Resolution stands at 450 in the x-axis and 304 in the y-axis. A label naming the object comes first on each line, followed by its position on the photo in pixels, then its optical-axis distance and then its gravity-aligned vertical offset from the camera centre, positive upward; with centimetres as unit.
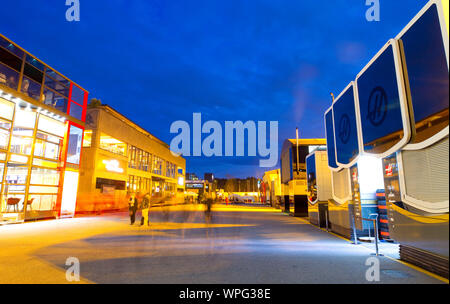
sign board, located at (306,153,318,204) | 1347 +77
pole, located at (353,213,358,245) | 765 -131
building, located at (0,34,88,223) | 1354 +324
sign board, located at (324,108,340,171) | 1107 +254
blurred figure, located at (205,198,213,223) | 1695 -101
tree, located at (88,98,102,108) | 2922 +1069
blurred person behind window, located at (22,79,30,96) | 1455 +619
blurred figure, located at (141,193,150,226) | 1244 -96
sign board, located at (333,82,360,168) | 870 +248
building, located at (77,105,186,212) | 2241 +295
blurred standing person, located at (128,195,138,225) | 1302 -108
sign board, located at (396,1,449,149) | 422 +231
